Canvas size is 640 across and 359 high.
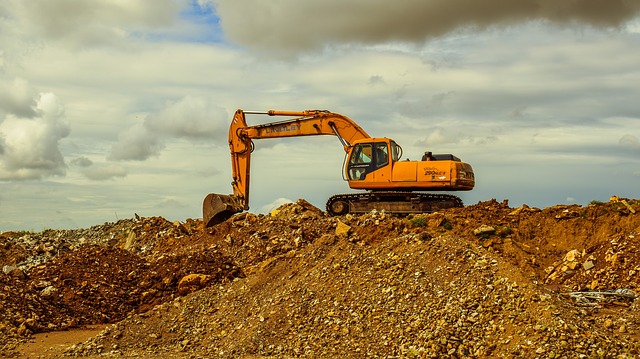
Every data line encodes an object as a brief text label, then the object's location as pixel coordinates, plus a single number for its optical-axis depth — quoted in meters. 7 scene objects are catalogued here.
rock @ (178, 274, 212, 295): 17.61
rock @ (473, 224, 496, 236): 20.11
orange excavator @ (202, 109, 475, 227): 23.94
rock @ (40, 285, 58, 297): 17.67
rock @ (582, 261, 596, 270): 17.58
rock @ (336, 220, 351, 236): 20.12
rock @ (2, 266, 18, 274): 21.01
